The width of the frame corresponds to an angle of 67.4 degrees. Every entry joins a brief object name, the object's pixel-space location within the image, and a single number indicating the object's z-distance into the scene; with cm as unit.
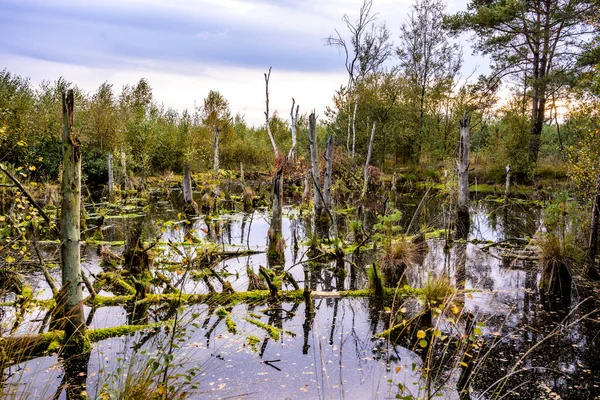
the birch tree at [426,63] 3078
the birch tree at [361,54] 2664
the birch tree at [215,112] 3562
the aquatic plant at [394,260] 800
